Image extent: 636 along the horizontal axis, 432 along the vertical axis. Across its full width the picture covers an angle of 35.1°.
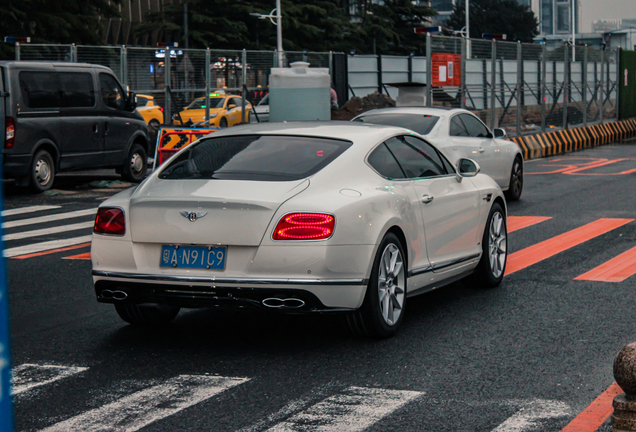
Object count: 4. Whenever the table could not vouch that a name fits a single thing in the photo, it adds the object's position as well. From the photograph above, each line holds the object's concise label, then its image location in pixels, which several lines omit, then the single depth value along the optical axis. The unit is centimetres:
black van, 1586
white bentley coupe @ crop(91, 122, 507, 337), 584
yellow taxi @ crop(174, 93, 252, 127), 2527
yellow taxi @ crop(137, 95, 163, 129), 2420
